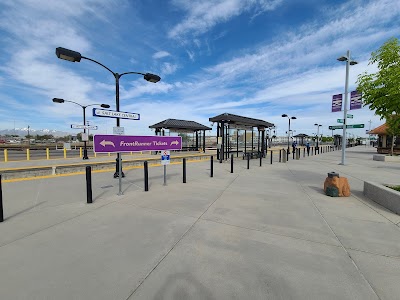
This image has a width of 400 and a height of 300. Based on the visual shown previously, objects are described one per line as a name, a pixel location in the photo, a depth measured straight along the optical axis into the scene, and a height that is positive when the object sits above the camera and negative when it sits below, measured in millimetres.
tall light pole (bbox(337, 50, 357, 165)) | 14400 +3834
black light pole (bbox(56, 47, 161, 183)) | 6508 +2829
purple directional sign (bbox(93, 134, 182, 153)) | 5879 -114
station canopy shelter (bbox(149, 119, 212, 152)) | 22375 +1534
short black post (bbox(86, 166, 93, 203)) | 5380 -1280
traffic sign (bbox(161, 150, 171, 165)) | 7797 -685
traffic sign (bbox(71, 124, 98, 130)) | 15373 +975
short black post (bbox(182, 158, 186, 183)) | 7999 -1290
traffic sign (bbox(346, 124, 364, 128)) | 16367 +1206
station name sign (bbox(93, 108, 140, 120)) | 6375 +879
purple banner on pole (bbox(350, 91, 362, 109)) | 13487 +2673
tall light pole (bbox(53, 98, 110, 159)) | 15656 +2862
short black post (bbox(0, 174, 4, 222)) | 4148 -1595
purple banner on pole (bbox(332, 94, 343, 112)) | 15266 +2934
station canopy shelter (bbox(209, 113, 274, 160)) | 15045 +1252
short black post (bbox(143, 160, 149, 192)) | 6711 -1314
